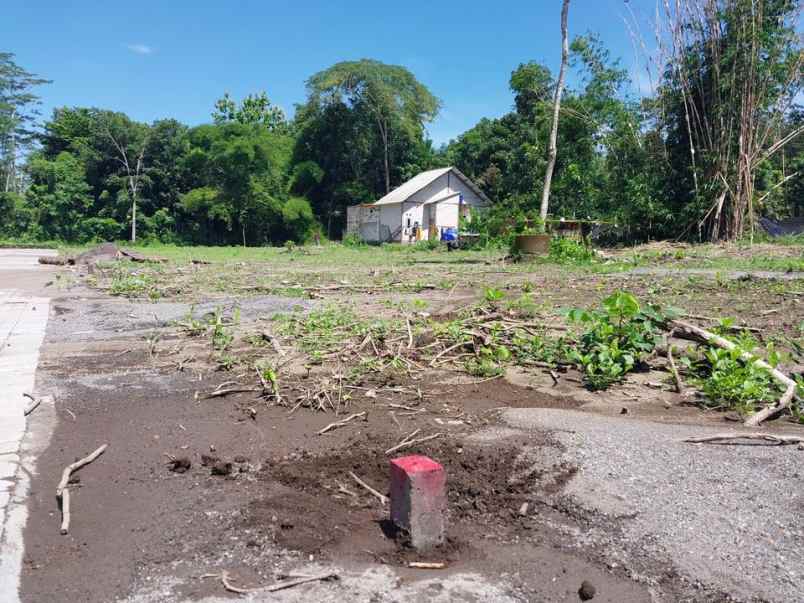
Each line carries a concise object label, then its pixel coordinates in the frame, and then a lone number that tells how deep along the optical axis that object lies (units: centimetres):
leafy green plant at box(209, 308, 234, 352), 585
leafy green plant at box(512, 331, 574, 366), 502
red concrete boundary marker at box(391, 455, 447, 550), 233
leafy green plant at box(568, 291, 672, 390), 446
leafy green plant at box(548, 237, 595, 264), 1655
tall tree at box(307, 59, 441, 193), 4109
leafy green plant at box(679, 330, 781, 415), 391
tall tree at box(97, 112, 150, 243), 4088
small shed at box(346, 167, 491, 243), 3866
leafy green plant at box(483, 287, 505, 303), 603
